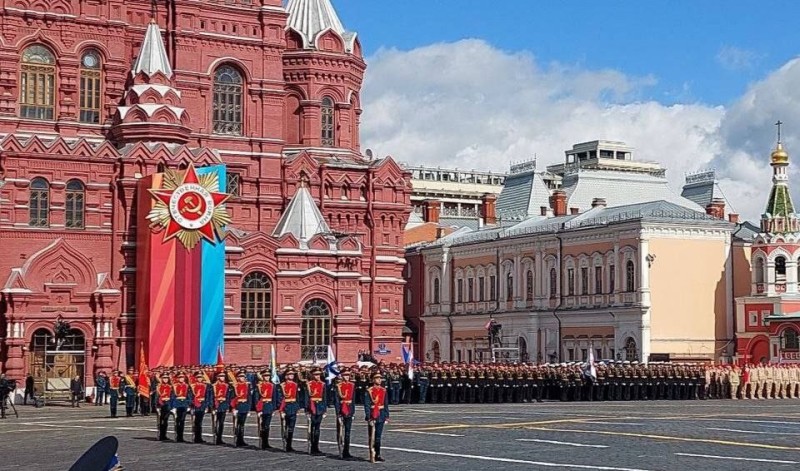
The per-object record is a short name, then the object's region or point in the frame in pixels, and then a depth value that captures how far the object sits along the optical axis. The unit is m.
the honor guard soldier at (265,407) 23.19
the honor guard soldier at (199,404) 25.28
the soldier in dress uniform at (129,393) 33.78
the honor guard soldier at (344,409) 21.11
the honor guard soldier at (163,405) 25.52
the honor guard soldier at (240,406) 24.05
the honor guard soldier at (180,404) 25.42
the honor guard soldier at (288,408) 22.66
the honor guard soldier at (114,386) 34.19
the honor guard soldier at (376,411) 20.36
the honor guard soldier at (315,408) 22.14
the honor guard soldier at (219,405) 24.67
